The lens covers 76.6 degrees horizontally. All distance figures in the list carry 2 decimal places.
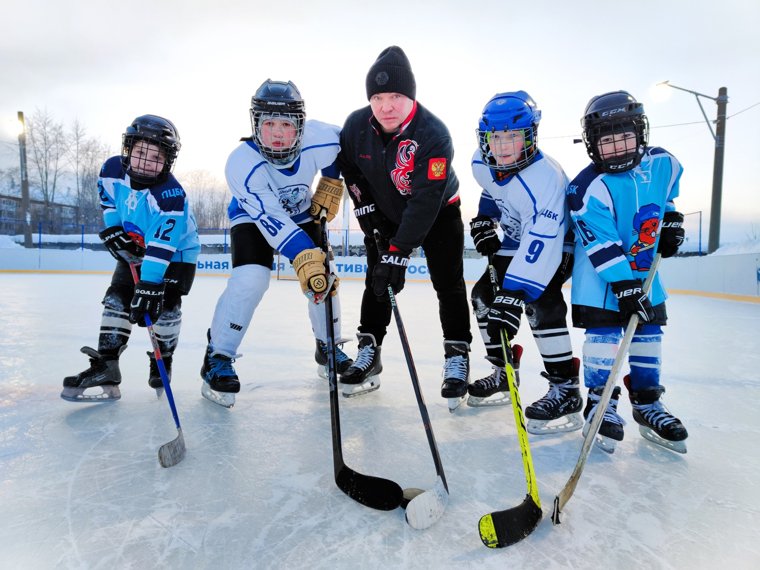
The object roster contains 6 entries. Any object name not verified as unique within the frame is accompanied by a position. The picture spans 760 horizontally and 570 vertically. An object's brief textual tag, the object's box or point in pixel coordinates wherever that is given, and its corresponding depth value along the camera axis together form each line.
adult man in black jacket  1.77
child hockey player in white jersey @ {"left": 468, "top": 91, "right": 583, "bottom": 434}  1.61
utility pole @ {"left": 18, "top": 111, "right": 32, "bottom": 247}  14.62
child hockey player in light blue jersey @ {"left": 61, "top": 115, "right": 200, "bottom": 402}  1.87
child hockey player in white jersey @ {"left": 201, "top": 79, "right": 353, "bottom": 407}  1.82
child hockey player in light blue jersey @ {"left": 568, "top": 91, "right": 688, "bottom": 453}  1.60
